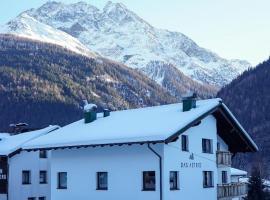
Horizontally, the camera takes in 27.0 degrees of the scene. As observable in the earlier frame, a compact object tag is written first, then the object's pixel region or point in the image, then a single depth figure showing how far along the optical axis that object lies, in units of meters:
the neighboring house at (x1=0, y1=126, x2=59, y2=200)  48.97
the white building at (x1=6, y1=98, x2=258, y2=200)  31.00
